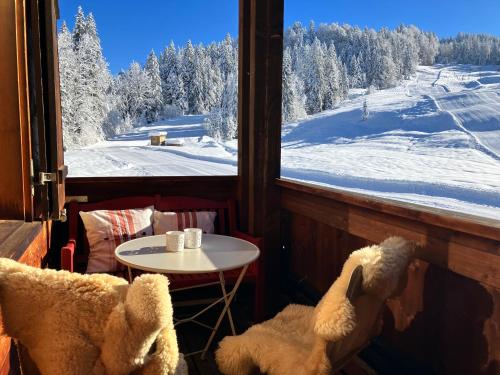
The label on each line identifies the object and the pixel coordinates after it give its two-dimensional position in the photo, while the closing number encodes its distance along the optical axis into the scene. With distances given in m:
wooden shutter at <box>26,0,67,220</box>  2.00
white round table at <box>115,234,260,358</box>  1.96
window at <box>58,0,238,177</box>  2.97
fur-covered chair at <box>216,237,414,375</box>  1.33
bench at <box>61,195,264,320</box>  2.67
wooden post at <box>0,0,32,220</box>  1.86
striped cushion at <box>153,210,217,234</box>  3.01
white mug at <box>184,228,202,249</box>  2.30
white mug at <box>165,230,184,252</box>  2.21
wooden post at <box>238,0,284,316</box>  3.06
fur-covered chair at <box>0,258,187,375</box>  1.09
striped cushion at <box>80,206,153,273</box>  2.79
